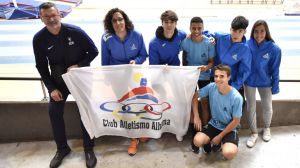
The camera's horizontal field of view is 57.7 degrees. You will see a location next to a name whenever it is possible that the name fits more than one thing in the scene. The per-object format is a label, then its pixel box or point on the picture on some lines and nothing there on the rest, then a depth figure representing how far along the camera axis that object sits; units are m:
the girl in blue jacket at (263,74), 3.06
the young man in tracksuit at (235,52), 2.94
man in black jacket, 2.81
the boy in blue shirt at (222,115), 2.86
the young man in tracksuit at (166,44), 2.97
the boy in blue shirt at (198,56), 3.02
